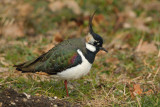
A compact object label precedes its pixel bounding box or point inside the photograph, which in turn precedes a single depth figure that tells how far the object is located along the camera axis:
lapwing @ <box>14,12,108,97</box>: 8.62
